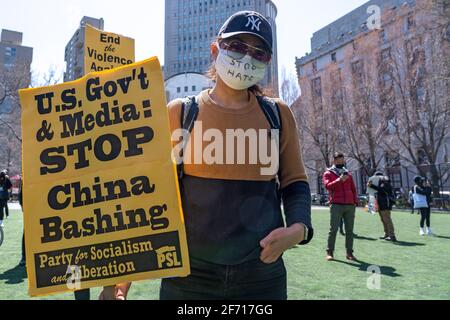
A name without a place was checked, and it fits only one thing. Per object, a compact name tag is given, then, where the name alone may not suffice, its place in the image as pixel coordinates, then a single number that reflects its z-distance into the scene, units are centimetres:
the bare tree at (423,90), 2284
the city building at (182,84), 3329
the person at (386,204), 955
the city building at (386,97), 2458
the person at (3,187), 994
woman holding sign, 160
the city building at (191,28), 9312
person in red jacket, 725
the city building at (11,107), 2605
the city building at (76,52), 7317
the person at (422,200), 1052
